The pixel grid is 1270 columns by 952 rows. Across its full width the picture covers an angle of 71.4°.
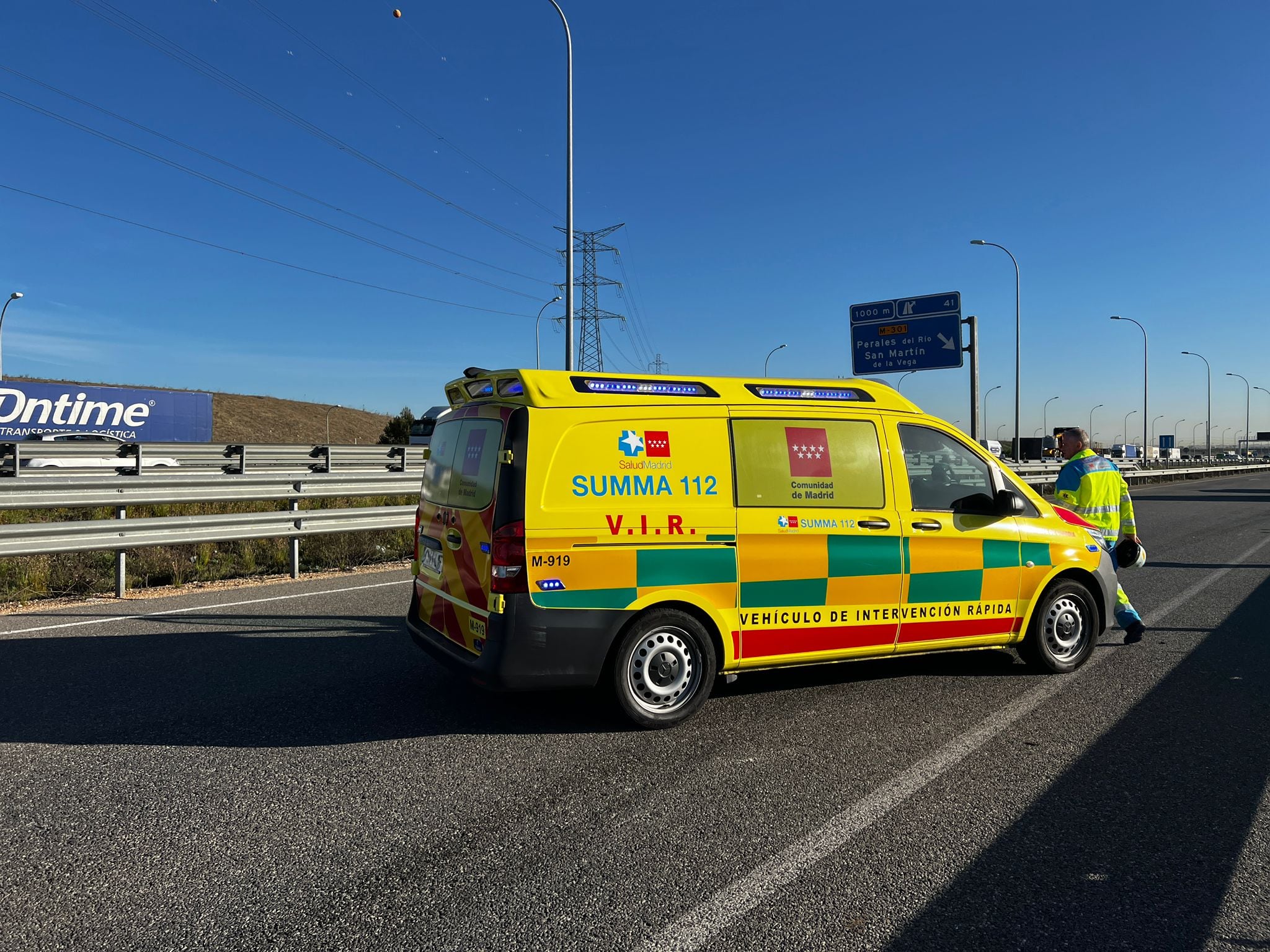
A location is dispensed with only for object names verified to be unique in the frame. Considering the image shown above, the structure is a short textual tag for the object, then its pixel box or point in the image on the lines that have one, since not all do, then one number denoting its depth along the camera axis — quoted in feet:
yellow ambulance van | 14.52
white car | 73.47
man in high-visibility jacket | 21.30
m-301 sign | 65.41
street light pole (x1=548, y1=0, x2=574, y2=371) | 63.26
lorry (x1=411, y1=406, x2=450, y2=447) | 147.54
